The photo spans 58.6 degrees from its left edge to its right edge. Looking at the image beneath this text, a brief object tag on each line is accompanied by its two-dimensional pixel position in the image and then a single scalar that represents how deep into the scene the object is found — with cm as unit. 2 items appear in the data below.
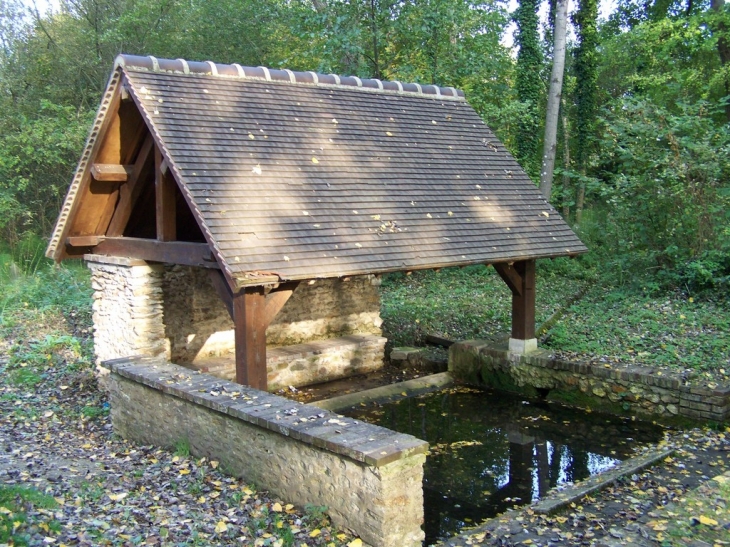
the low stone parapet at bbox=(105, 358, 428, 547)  441
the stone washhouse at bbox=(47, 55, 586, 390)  663
